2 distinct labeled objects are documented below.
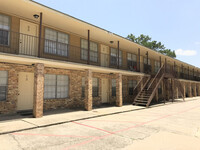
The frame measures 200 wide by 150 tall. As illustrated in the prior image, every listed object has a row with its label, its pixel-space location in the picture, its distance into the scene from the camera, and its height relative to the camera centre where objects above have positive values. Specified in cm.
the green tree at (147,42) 4734 +1304
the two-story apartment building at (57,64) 966 +133
